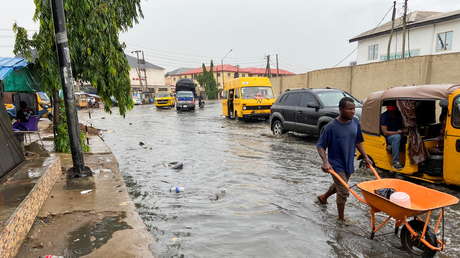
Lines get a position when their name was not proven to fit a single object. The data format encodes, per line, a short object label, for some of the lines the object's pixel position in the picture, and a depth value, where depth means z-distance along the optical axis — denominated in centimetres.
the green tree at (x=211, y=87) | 6812
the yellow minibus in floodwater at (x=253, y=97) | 1731
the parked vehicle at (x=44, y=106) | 1867
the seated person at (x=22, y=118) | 876
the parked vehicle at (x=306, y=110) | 1000
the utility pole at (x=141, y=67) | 7450
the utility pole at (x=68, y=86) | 526
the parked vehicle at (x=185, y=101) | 3027
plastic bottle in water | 595
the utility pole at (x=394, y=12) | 2397
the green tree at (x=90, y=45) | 616
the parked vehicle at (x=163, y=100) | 3581
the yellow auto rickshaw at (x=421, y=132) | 506
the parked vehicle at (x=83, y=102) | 4159
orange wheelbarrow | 316
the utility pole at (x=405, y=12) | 2304
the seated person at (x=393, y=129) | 593
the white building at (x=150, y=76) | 7338
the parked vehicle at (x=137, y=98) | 5204
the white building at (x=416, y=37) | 2828
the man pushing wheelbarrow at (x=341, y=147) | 420
